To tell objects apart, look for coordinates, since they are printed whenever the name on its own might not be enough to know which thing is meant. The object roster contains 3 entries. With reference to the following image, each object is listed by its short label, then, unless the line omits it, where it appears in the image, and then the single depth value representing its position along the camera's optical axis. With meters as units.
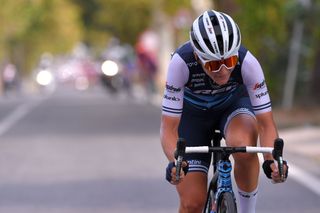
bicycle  14.84
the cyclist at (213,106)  15.25
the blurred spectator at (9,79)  109.81
